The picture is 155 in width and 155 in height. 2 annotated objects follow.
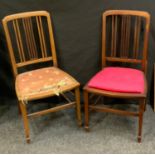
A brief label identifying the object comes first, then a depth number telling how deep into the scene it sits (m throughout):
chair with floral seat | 1.85
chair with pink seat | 1.80
